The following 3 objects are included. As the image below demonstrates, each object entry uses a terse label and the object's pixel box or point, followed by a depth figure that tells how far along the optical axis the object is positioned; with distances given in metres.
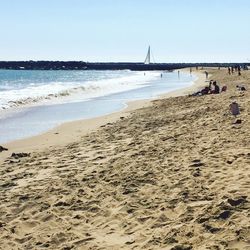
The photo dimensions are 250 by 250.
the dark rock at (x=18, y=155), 10.42
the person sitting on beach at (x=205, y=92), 23.60
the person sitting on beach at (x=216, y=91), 23.23
